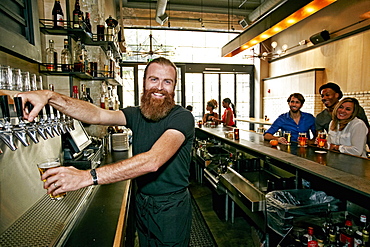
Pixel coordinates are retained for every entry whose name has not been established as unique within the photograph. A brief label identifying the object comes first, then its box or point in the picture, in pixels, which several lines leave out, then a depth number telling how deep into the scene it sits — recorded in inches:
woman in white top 99.6
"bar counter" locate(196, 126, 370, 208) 60.0
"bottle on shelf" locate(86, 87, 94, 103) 117.5
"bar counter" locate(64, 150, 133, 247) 47.4
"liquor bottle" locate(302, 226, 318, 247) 61.8
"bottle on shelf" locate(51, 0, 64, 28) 85.4
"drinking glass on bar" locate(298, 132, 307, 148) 107.0
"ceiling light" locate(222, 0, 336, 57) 102.7
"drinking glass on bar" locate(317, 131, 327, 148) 103.7
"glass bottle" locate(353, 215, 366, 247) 59.5
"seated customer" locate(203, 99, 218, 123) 269.1
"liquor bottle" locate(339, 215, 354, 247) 61.8
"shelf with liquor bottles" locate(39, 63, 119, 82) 85.7
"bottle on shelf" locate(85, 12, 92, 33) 111.7
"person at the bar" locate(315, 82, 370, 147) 142.1
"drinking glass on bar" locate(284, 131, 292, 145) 116.9
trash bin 66.1
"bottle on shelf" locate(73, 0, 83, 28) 96.6
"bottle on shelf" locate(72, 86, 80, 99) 93.6
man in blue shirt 128.9
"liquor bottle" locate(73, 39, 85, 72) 96.0
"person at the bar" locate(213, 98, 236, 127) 252.4
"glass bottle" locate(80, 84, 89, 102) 108.9
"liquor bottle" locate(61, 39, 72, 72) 90.0
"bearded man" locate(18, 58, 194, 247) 58.3
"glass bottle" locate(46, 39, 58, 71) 86.8
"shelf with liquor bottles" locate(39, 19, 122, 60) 86.4
